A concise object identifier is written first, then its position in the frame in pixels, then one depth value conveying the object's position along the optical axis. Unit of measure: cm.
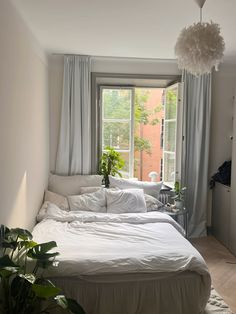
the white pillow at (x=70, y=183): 398
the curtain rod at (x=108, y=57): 395
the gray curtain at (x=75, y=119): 403
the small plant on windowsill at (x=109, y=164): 416
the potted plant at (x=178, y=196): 397
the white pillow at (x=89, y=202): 363
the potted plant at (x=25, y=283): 171
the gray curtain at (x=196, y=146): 421
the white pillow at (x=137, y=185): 407
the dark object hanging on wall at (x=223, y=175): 412
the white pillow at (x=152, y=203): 381
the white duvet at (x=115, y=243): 229
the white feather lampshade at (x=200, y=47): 194
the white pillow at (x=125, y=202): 364
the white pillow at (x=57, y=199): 366
